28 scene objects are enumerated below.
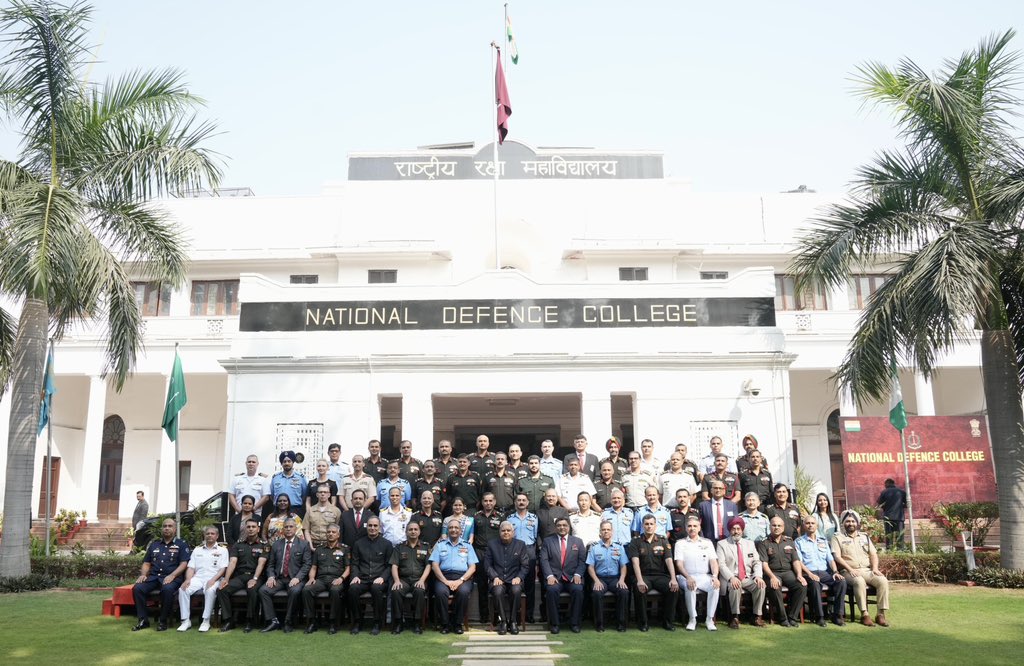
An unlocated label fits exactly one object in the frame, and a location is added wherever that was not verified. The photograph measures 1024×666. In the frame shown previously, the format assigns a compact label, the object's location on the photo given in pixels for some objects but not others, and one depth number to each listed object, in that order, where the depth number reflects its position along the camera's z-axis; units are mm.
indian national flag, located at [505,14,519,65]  20734
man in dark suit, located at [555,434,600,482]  11875
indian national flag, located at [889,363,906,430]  15477
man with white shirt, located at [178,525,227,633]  9844
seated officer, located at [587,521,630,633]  9594
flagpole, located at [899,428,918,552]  13905
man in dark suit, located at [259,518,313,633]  9727
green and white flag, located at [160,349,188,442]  14117
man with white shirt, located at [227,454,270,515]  12672
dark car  14062
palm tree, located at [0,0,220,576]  12719
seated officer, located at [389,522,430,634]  9633
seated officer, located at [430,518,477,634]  9570
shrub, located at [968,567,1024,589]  12172
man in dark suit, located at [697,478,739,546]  10523
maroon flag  19156
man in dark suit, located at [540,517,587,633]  9570
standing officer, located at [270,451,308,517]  12273
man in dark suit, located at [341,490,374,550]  10336
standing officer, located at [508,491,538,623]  9992
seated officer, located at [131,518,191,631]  9859
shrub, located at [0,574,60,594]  12641
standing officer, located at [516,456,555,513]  11120
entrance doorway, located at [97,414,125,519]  24969
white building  15570
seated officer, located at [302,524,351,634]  9648
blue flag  16906
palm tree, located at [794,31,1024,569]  12133
